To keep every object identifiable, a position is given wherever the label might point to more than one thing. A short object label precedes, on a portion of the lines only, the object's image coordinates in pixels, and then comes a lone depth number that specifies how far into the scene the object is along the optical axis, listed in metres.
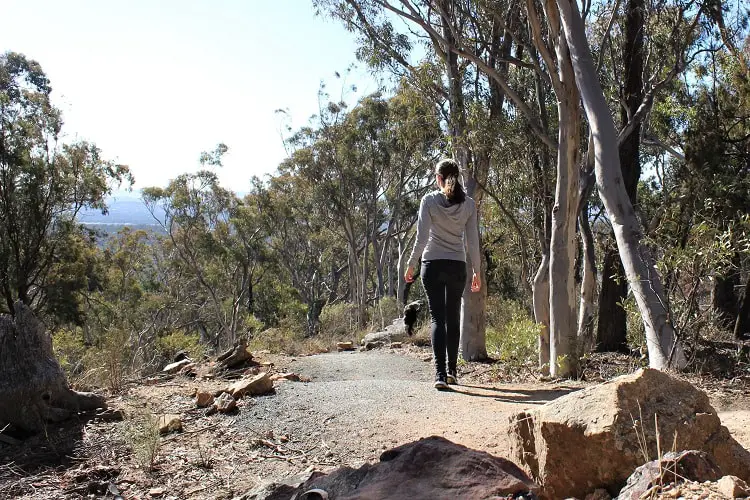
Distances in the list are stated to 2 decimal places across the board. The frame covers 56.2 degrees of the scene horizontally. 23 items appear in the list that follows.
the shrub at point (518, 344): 7.34
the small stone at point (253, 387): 5.27
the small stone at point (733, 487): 1.86
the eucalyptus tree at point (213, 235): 27.53
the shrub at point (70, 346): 7.78
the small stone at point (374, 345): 13.15
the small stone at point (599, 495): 2.56
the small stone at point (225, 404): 4.93
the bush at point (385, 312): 20.28
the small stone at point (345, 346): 13.60
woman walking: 5.45
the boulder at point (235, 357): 7.30
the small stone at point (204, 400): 5.16
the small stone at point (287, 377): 6.30
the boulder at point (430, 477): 2.10
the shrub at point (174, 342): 17.31
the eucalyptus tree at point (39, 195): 18.22
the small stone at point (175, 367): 7.50
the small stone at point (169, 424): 4.48
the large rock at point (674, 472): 2.04
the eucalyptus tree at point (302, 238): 28.31
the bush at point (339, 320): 19.45
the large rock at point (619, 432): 2.55
